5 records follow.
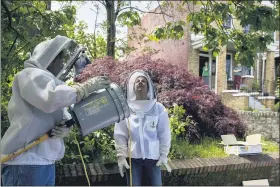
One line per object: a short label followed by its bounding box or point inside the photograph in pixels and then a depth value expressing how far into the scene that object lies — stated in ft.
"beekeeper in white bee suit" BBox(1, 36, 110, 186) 5.69
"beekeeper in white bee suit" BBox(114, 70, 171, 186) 9.46
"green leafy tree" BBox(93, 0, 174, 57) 28.96
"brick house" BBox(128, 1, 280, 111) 32.65
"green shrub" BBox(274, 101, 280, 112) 39.09
